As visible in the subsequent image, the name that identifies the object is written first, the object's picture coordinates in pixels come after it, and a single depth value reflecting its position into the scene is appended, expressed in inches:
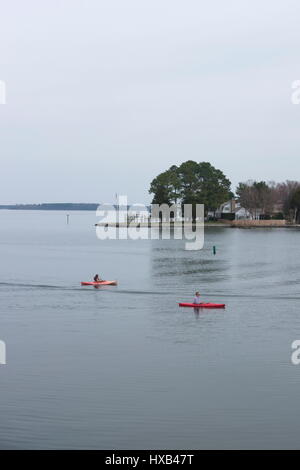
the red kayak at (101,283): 2775.6
